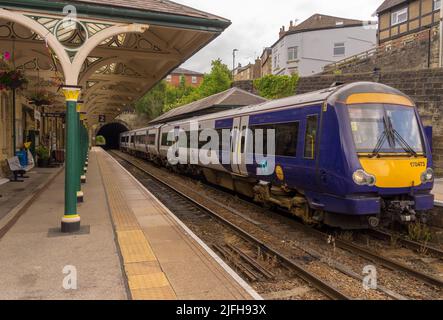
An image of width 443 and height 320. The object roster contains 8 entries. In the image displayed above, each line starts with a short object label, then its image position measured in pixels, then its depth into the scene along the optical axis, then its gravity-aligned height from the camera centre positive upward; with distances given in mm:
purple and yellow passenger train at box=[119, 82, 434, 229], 6695 -238
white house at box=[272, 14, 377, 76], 43781 +11073
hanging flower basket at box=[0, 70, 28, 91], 11336 +1765
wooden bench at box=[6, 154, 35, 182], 13375 -977
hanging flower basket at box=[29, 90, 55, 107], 16766 +1764
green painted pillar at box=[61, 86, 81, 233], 7371 -401
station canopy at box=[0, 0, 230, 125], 7082 +2367
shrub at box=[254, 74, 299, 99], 27453 +4030
